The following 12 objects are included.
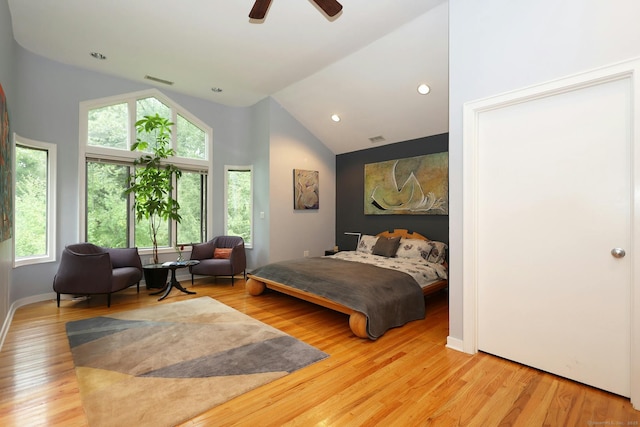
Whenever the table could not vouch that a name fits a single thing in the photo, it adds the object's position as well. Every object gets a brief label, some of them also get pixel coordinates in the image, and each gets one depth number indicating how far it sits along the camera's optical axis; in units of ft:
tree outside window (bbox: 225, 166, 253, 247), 19.89
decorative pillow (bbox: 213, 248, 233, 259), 17.84
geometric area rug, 6.31
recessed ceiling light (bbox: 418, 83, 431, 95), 13.70
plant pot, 15.93
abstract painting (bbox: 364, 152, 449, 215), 16.01
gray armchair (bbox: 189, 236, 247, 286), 16.60
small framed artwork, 19.61
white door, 6.63
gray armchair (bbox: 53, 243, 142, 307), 12.50
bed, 9.89
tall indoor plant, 15.72
